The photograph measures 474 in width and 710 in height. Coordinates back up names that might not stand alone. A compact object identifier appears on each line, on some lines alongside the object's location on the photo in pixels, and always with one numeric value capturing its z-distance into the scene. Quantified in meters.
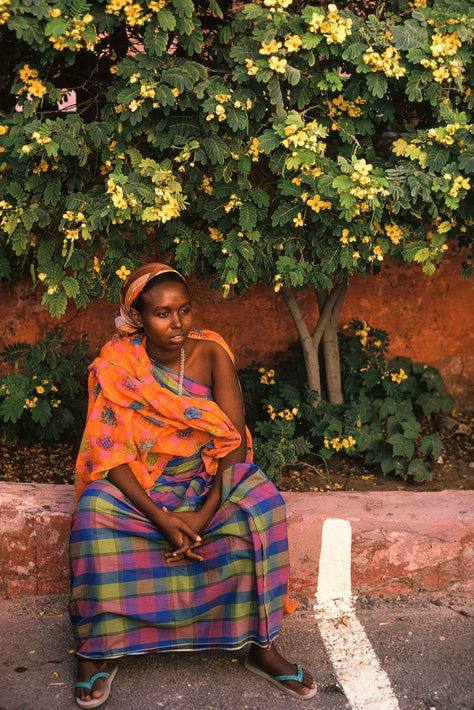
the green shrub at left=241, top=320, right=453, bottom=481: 3.92
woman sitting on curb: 2.74
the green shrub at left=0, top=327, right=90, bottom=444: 3.96
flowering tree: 2.91
